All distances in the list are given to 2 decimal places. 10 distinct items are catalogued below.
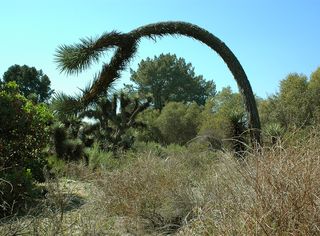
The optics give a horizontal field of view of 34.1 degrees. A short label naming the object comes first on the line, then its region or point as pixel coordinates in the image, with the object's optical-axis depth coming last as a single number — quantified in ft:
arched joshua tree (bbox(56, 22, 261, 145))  43.16
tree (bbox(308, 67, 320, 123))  111.45
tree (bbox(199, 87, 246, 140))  129.06
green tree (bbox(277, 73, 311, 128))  104.94
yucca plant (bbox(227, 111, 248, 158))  48.91
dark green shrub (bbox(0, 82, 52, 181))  36.68
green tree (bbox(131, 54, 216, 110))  256.11
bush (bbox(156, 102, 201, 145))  159.84
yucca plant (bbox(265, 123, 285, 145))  39.96
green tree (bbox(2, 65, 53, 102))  187.21
